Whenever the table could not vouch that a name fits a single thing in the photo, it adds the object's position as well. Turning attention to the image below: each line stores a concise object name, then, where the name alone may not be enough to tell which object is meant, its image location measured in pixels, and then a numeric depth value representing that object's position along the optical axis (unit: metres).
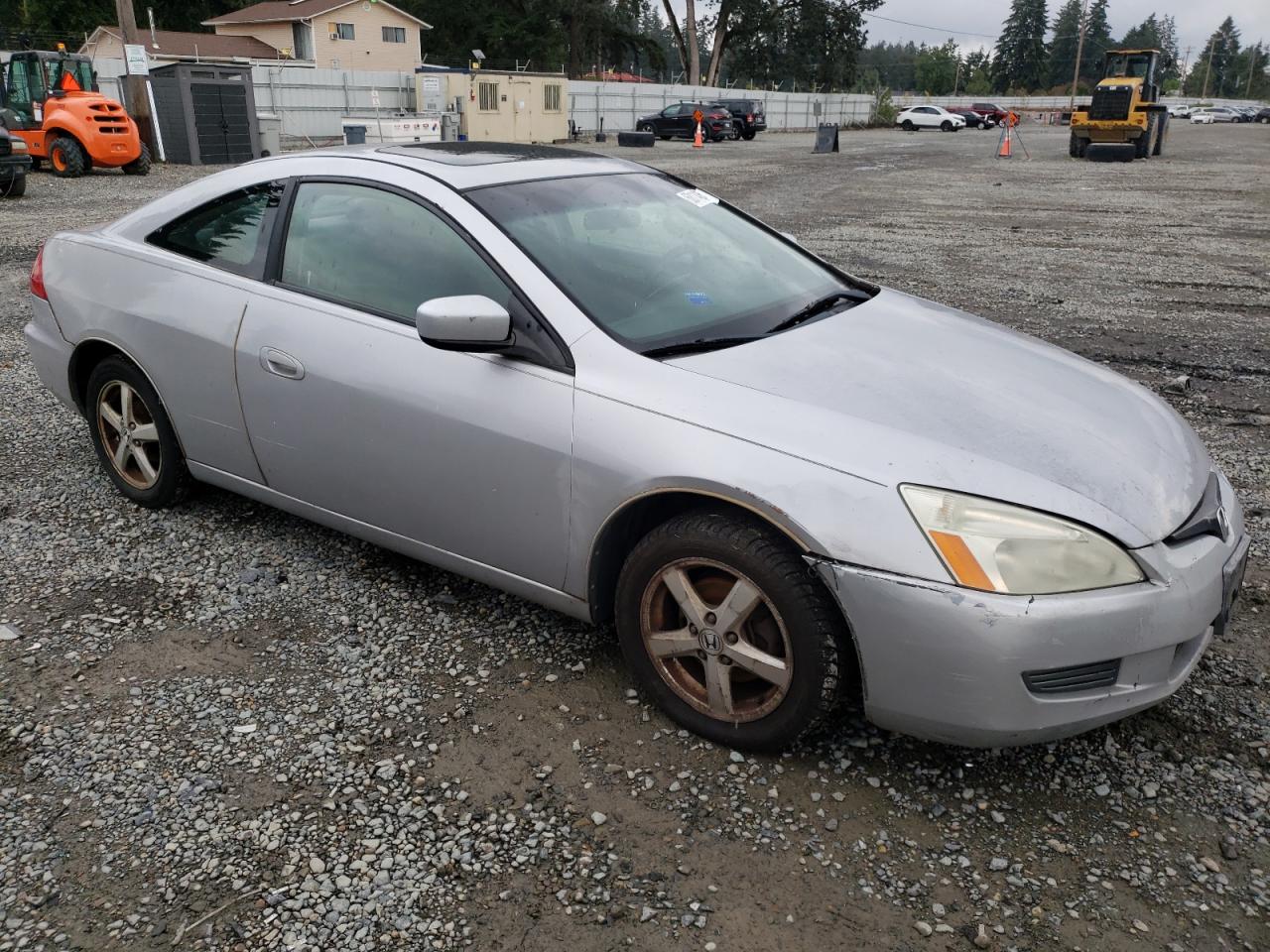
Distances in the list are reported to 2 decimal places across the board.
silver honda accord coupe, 2.34
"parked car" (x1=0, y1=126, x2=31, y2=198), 15.42
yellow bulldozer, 28.25
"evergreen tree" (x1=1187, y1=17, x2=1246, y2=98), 139.38
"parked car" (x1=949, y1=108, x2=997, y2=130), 61.69
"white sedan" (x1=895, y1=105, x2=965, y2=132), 57.53
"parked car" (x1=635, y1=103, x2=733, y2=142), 40.22
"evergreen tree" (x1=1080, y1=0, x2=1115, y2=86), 135.50
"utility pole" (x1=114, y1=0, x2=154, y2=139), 21.89
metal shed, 22.42
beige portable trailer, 29.92
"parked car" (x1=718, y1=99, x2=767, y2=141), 42.88
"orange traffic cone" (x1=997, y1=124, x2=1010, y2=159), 30.49
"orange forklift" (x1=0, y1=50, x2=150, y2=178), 18.73
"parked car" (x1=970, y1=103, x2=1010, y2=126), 65.06
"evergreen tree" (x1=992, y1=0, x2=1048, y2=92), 125.31
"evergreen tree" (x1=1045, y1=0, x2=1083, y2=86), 128.75
